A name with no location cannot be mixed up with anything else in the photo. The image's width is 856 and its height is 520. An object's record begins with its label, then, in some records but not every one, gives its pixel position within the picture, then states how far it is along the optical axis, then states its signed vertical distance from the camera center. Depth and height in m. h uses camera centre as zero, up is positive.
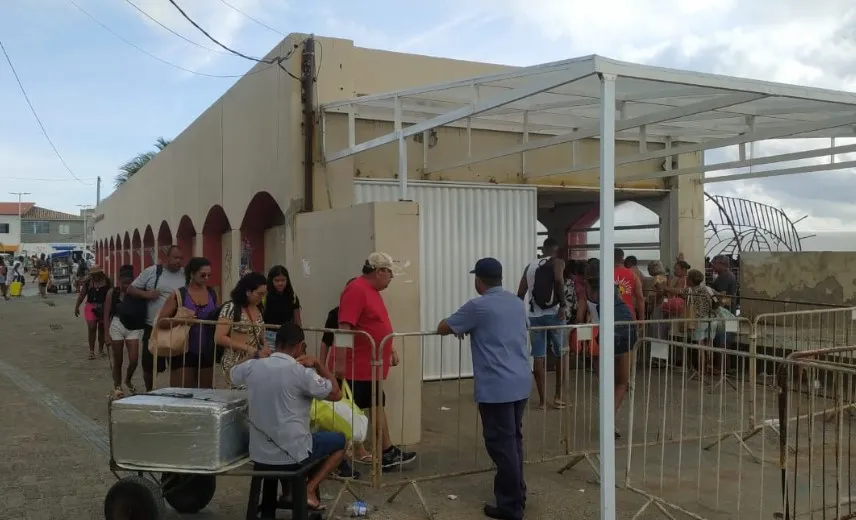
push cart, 4.38 -1.31
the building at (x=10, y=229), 79.81 +4.67
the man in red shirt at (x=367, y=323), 5.50 -0.39
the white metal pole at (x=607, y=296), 4.39 -0.14
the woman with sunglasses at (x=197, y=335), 6.05 -0.53
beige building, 6.37 +1.39
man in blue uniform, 4.79 -0.66
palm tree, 36.84 +5.44
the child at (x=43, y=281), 30.15 -0.40
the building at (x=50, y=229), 80.50 +4.68
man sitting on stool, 4.39 -0.78
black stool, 4.32 -1.30
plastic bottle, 4.90 -1.60
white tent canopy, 4.98 +1.59
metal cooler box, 4.36 -0.97
